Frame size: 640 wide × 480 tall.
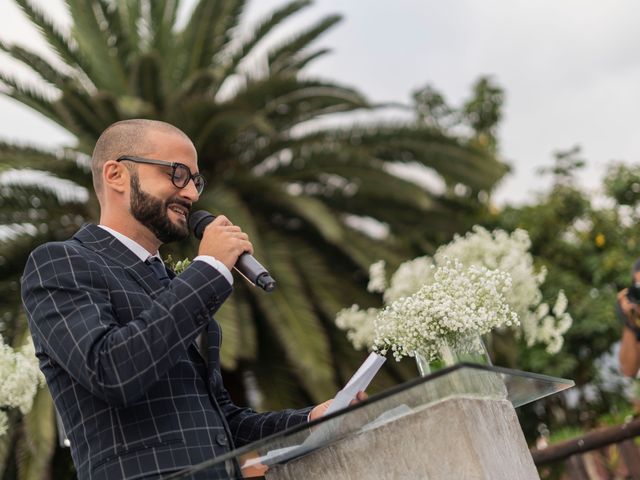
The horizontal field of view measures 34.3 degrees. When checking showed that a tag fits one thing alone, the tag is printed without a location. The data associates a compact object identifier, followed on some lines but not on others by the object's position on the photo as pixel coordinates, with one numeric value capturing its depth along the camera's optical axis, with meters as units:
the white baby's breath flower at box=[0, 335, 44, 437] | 4.90
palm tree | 9.94
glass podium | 1.94
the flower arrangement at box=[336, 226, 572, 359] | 3.03
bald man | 2.15
